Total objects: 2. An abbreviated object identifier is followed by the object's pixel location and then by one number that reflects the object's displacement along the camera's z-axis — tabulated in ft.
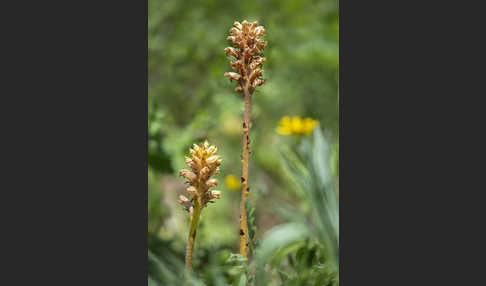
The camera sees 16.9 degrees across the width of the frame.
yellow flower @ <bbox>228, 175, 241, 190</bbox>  8.72
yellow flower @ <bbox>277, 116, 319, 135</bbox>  8.92
